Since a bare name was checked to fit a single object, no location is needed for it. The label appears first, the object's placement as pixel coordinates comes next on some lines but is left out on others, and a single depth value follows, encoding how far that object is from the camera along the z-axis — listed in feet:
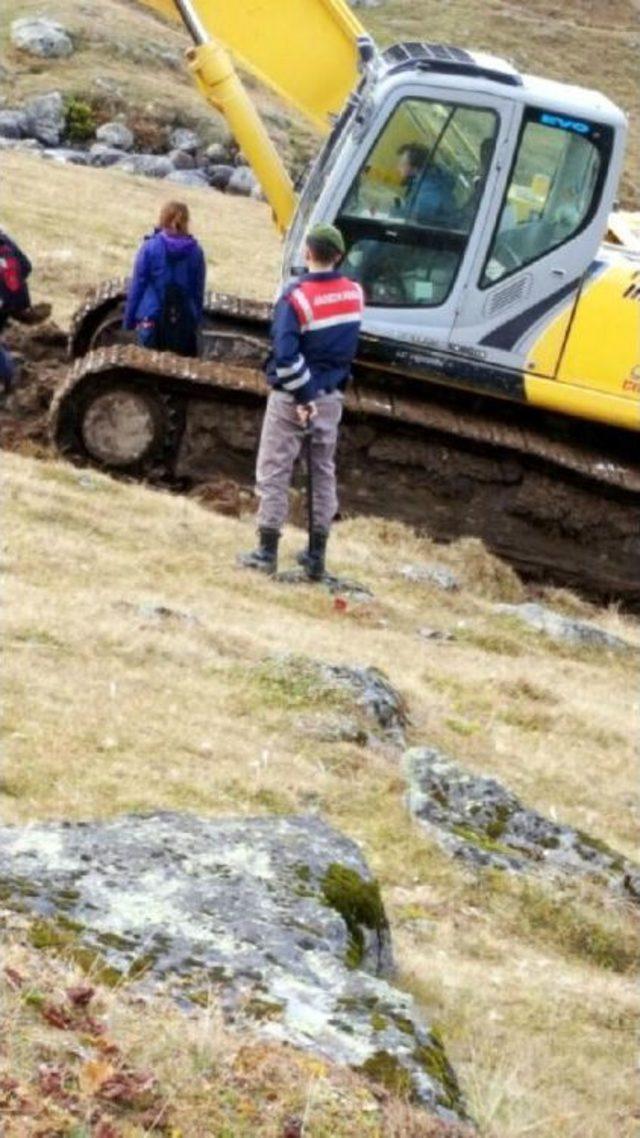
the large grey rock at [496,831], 28.66
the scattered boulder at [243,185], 156.76
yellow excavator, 50.85
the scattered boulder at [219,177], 157.89
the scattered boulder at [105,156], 152.66
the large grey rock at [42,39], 175.73
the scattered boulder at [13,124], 154.20
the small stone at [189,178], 152.77
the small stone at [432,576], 47.52
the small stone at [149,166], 154.10
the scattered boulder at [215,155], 163.33
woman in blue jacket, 53.72
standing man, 42.57
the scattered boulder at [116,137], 160.45
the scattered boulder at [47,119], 157.48
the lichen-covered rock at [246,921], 17.30
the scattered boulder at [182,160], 159.12
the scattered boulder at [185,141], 164.14
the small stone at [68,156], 145.59
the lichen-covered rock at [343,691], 33.63
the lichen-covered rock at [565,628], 45.44
